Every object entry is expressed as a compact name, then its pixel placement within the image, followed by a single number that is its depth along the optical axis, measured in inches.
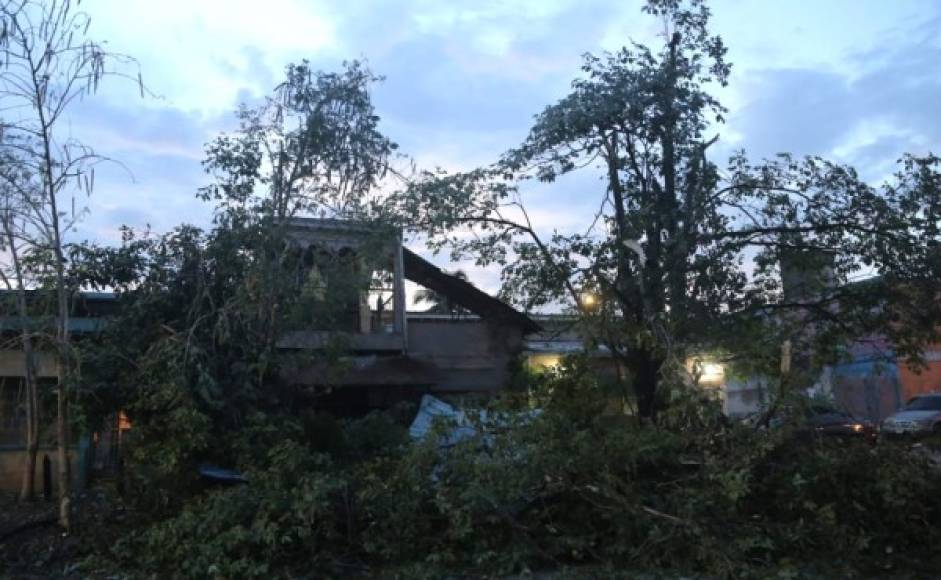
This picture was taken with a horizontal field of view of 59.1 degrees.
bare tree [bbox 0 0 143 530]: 379.6
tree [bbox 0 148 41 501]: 402.3
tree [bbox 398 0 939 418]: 477.4
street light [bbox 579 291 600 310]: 495.7
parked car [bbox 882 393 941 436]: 818.8
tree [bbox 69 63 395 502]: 390.3
